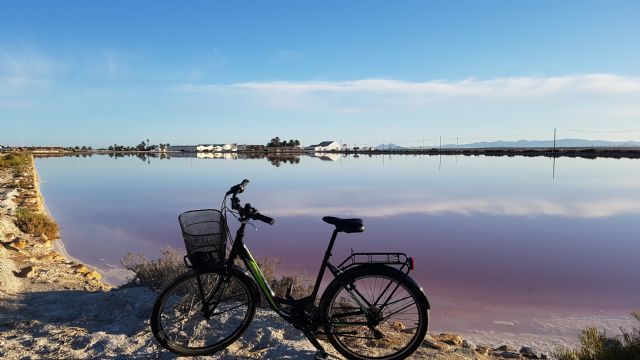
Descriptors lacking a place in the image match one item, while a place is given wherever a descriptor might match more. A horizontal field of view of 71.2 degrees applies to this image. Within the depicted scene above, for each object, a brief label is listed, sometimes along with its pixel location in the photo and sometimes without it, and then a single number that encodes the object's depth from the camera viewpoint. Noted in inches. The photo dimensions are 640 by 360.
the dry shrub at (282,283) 224.3
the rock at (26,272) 257.2
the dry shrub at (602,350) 145.9
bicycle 144.5
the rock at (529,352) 197.3
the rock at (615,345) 150.0
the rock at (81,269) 293.9
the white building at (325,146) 7471.0
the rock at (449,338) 201.3
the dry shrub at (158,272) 234.5
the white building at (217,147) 6796.3
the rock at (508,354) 193.2
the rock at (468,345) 197.8
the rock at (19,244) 330.0
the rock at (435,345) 180.6
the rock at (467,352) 178.6
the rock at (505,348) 204.6
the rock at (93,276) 286.8
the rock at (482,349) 193.3
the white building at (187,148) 7131.9
